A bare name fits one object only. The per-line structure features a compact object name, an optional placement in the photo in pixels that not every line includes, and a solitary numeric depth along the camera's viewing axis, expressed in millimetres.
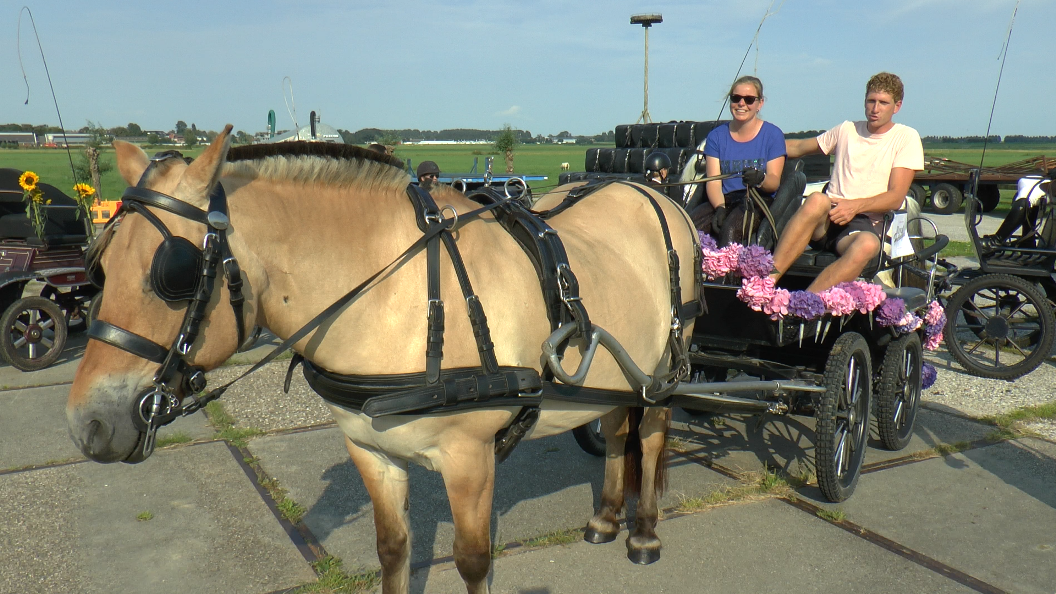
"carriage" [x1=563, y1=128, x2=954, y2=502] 3934
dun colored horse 1918
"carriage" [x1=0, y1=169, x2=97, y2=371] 6629
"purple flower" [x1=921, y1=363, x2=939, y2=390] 5227
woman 4609
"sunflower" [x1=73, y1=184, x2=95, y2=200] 7195
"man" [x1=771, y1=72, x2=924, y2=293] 4215
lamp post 14748
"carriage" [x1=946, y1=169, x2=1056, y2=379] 6785
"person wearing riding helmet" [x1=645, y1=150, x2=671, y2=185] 4473
